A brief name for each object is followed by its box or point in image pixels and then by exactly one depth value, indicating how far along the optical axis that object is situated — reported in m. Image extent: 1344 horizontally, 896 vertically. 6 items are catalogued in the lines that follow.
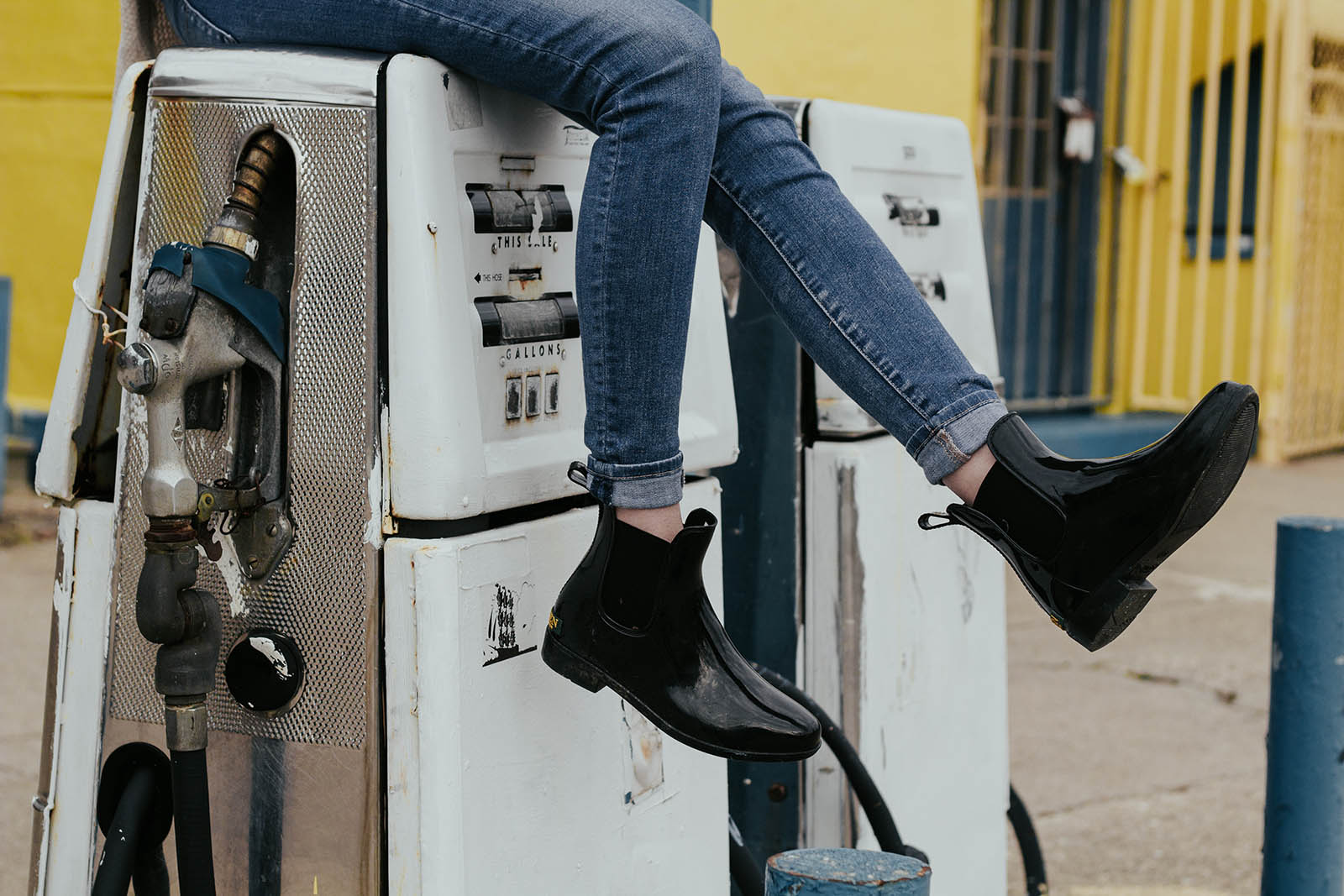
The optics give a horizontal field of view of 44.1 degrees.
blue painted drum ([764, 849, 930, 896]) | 1.66
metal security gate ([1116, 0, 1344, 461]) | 8.35
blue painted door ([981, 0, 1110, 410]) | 8.11
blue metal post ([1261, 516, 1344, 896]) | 2.58
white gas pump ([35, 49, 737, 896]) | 1.78
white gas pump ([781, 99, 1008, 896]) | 2.63
